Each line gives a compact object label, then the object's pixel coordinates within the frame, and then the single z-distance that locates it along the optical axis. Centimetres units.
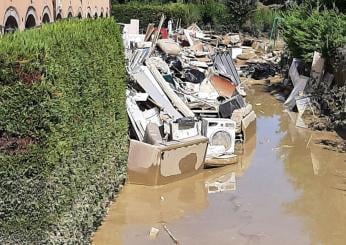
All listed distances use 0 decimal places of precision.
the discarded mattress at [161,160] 1082
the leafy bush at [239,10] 4359
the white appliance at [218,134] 1270
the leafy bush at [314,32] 1919
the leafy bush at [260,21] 4325
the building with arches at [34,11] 1352
